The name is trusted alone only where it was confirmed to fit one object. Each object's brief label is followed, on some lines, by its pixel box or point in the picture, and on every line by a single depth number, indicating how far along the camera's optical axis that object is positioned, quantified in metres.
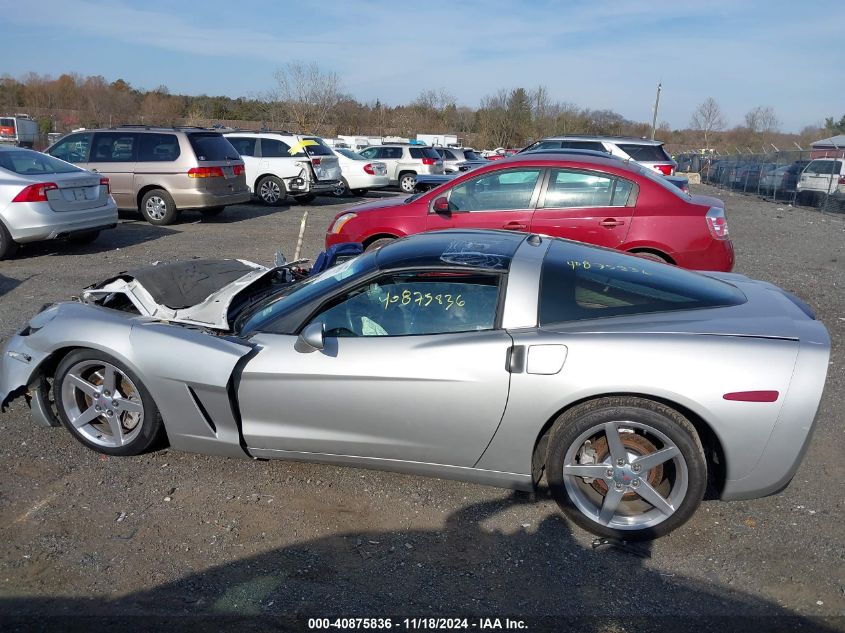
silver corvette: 3.01
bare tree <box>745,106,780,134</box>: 69.44
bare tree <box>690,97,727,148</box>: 69.06
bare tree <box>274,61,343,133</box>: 40.19
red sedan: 6.36
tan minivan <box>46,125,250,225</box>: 12.30
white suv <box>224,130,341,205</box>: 16.20
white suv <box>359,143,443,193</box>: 21.58
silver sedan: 8.84
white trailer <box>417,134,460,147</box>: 47.91
